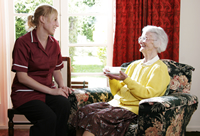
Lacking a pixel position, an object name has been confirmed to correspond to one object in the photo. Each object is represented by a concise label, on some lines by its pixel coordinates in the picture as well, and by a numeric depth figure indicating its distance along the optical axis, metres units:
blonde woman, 3.54
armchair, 3.37
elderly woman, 3.55
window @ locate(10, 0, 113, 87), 4.67
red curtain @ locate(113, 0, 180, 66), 4.40
